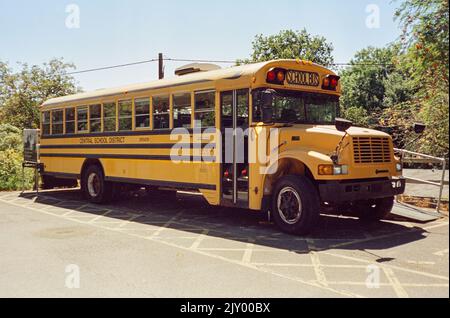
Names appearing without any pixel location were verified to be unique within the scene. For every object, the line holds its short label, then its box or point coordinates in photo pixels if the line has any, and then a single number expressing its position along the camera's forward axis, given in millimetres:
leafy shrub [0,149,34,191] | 15094
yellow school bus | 6703
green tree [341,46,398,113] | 42781
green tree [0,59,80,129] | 32375
